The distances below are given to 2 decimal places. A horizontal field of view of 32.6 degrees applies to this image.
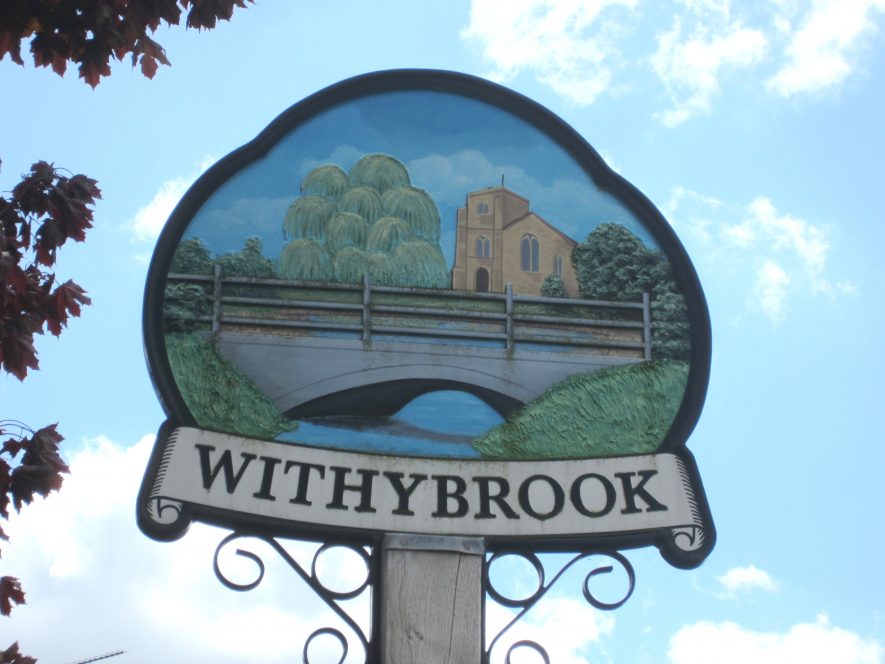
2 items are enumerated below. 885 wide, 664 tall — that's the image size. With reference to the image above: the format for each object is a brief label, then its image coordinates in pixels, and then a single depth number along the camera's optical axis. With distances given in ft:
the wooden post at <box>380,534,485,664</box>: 26.68
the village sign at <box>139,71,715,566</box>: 28.04
